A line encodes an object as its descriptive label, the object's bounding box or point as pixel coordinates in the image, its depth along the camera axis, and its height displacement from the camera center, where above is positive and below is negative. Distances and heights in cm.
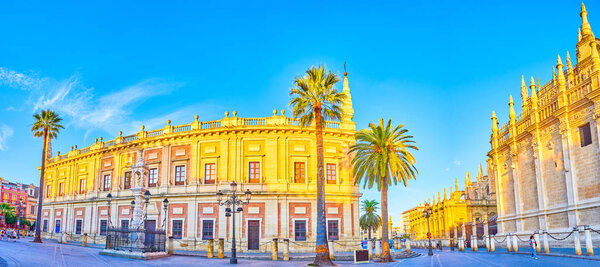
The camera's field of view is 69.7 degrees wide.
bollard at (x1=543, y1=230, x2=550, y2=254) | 2640 -231
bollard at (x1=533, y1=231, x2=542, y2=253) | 2761 -214
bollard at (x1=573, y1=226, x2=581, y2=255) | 2281 -191
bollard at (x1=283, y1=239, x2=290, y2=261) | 2705 -277
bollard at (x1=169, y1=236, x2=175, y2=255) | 2837 -239
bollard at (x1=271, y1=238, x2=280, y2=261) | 2702 -277
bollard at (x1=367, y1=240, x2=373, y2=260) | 2928 -279
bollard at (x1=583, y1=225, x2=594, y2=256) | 2216 -184
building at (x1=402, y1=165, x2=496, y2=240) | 6438 -6
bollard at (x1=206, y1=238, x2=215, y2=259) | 2831 -259
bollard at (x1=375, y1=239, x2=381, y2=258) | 2928 -274
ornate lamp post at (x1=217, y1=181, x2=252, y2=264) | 2398 -2
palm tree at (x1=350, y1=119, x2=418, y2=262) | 3195 +377
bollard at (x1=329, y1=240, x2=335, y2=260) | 2681 -267
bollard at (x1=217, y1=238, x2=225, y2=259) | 2797 -259
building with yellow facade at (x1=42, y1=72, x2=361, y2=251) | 3550 +253
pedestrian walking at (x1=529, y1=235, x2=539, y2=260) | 2464 -229
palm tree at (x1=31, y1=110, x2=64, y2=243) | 4509 +893
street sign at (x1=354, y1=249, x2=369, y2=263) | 2517 -280
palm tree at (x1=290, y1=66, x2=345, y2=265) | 2739 +706
